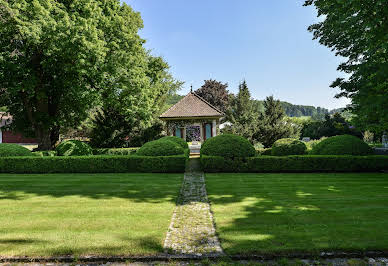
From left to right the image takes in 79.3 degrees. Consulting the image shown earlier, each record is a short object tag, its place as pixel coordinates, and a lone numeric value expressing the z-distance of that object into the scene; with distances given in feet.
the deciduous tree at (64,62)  46.75
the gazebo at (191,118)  71.92
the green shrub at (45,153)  47.22
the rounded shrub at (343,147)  43.60
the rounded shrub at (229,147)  41.92
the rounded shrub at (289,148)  50.80
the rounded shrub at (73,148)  53.21
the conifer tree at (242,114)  75.51
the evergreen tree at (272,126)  77.05
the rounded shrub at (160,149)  43.73
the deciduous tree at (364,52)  28.12
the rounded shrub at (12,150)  44.37
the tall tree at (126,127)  75.25
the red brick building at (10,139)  125.39
